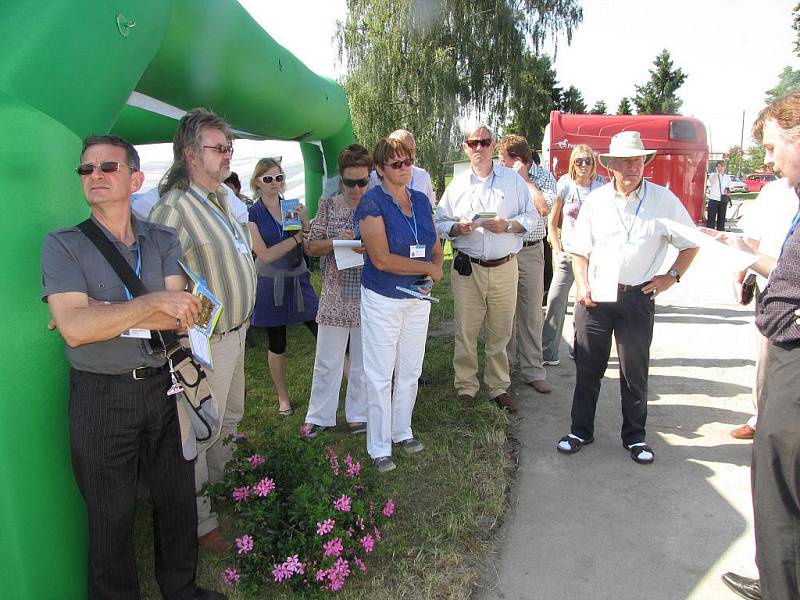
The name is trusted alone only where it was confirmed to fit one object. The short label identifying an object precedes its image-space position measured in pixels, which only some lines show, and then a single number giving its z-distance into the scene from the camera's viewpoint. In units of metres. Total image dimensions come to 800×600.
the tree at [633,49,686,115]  45.78
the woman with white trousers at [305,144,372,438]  3.92
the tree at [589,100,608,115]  46.02
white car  35.33
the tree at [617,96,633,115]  43.72
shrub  2.54
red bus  11.98
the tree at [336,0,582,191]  21.38
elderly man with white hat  3.48
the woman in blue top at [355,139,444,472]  3.40
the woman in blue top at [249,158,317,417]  4.13
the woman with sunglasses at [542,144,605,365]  5.32
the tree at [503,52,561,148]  22.52
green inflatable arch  2.00
